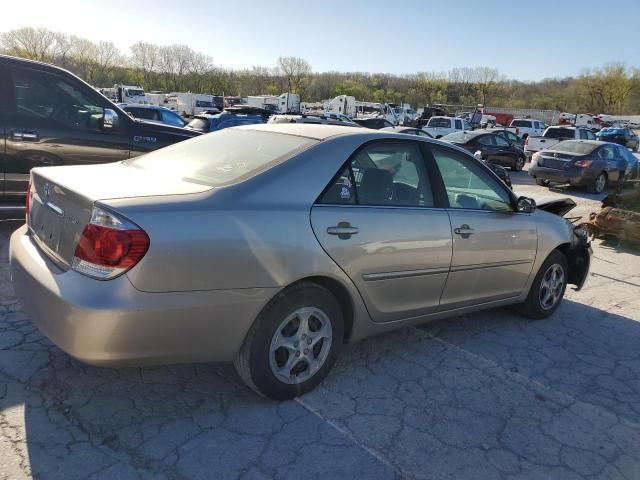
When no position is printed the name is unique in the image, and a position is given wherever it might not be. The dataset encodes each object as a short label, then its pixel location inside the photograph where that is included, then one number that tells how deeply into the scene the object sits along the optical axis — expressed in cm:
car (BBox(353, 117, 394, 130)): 2482
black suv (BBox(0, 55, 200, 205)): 528
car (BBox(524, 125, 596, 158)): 2236
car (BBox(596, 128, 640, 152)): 3634
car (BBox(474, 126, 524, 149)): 1903
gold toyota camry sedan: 235
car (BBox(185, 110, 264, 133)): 1755
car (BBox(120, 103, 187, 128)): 1684
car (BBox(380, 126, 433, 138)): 1565
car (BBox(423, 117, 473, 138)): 2535
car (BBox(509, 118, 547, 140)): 3447
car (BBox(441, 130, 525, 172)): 1798
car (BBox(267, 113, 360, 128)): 1590
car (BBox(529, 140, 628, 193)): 1429
